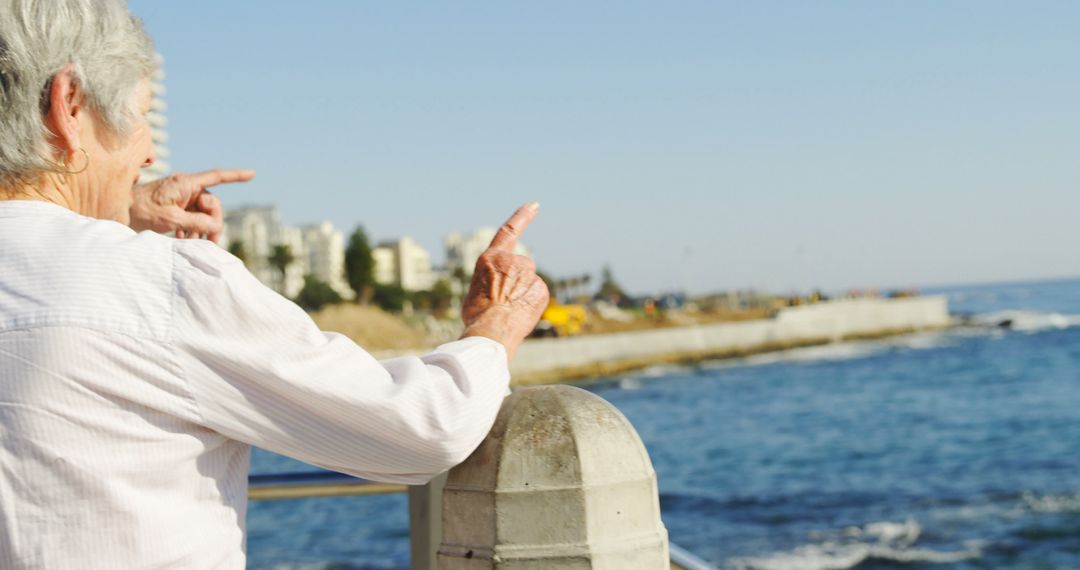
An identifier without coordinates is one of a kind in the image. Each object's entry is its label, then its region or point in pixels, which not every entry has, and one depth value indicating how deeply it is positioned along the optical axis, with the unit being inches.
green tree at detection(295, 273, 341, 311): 2630.4
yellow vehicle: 1878.2
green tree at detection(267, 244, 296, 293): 3006.9
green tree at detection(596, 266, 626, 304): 3935.0
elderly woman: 57.7
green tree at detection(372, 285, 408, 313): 2866.6
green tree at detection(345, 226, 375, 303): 2837.1
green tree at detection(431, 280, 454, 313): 3056.6
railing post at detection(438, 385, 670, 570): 73.7
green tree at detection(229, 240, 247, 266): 2626.0
